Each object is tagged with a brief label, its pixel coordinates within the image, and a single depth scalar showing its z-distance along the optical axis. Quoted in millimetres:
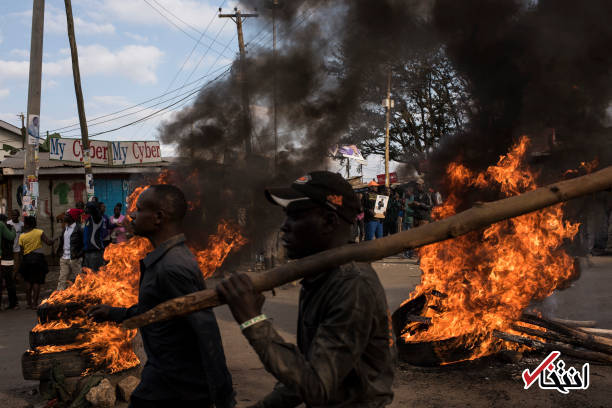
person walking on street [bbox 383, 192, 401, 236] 16281
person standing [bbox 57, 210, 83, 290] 9398
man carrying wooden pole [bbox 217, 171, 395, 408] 1462
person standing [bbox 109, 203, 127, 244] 9492
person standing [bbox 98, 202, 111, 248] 9117
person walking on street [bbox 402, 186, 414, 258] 15000
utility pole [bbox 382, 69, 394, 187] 23997
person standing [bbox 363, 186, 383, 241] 15312
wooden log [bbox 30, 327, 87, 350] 4559
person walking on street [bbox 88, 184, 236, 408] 2338
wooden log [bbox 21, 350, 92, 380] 4555
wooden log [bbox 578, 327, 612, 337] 6043
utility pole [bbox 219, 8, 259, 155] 8617
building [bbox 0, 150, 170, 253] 16391
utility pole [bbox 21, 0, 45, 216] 10180
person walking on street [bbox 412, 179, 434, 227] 14006
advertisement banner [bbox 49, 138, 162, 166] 14732
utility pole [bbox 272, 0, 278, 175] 8141
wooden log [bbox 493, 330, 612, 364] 4926
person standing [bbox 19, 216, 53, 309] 9438
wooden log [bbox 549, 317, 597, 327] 6277
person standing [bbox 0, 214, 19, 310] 9555
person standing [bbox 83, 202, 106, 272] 8992
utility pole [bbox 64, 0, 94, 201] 14055
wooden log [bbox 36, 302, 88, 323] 4668
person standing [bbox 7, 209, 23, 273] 10765
